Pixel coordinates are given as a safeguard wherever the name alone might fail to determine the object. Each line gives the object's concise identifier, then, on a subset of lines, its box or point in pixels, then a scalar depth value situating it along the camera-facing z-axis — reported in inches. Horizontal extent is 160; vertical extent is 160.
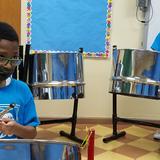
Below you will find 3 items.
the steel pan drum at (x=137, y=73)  88.6
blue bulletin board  108.0
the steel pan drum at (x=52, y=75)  87.0
